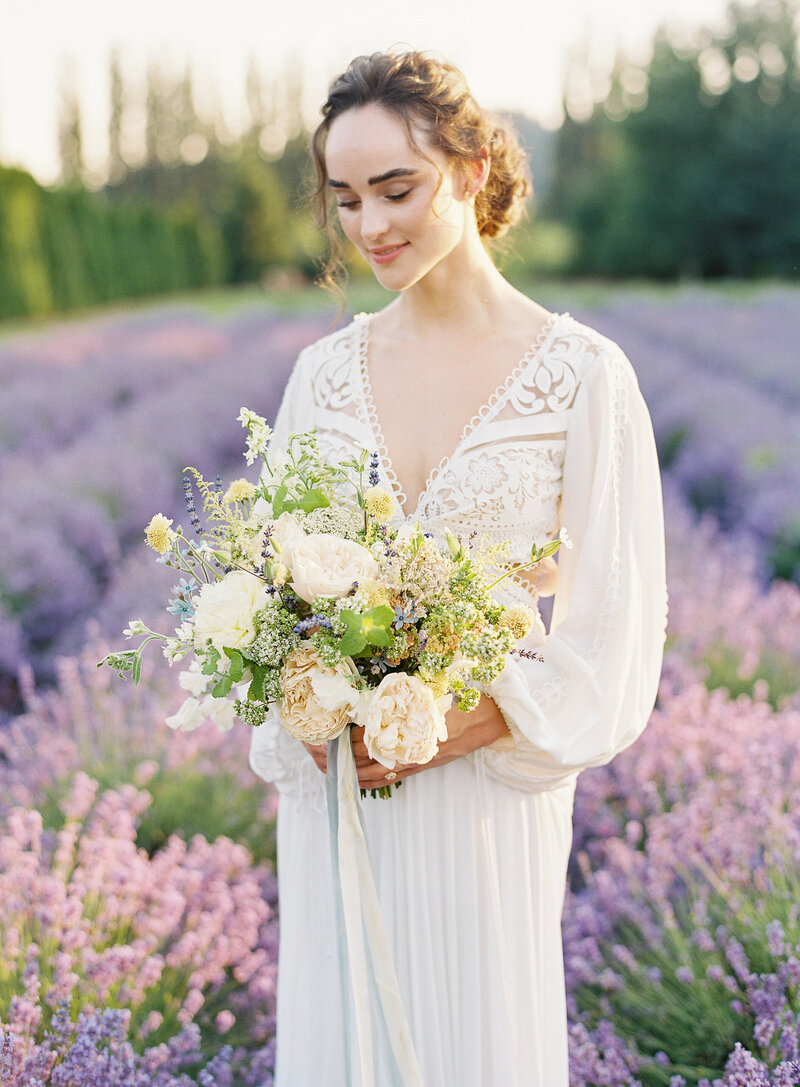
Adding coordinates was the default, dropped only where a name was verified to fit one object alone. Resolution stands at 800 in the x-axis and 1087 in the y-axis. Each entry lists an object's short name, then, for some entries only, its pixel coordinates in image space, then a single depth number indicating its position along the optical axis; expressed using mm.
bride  1580
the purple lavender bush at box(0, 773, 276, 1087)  1996
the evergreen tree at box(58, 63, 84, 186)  45125
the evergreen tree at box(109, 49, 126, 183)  48062
